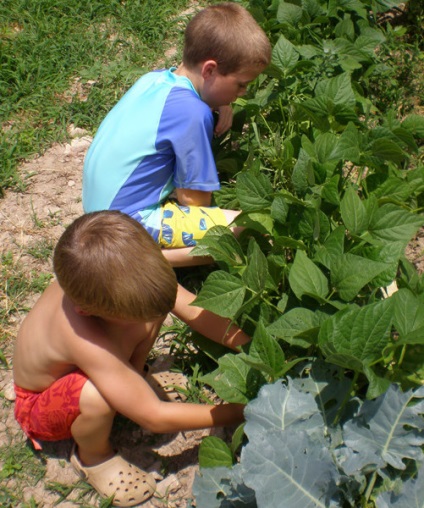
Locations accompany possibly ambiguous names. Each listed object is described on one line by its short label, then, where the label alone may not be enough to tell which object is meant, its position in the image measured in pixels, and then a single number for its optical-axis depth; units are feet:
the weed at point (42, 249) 8.47
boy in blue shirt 7.18
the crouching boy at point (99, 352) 5.25
